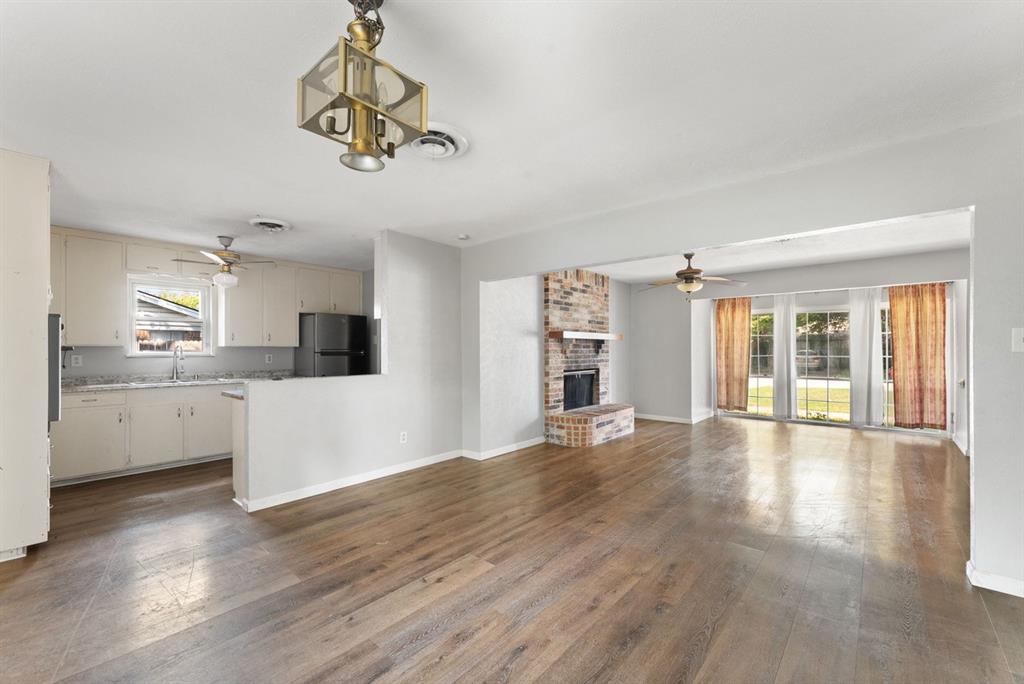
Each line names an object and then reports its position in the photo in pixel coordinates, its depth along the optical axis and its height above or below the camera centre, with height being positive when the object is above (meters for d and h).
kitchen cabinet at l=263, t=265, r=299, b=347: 5.60 +0.44
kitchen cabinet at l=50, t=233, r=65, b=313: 4.19 +0.67
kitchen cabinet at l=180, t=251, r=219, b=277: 5.02 +0.89
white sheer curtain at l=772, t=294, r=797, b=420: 7.23 -0.21
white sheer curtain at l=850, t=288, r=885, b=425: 6.50 -0.23
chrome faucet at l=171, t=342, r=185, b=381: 5.09 -0.20
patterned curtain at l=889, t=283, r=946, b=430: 6.00 -0.18
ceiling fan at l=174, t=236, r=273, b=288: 4.44 +0.82
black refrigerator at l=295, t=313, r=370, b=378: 5.79 -0.02
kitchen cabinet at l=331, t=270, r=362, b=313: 6.29 +0.75
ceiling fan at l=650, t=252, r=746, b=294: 5.26 +0.78
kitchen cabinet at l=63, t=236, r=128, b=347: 4.31 +0.51
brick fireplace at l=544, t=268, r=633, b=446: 5.79 -0.34
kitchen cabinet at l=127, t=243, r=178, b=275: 4.65 +0.91
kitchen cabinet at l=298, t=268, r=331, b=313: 5.93 +0.72
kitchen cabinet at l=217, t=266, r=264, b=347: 5.27 +0.38
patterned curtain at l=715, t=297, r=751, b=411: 7.57 -0.16
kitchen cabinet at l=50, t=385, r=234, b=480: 4.11 -0.88
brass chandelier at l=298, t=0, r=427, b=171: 1.25 +0.73
